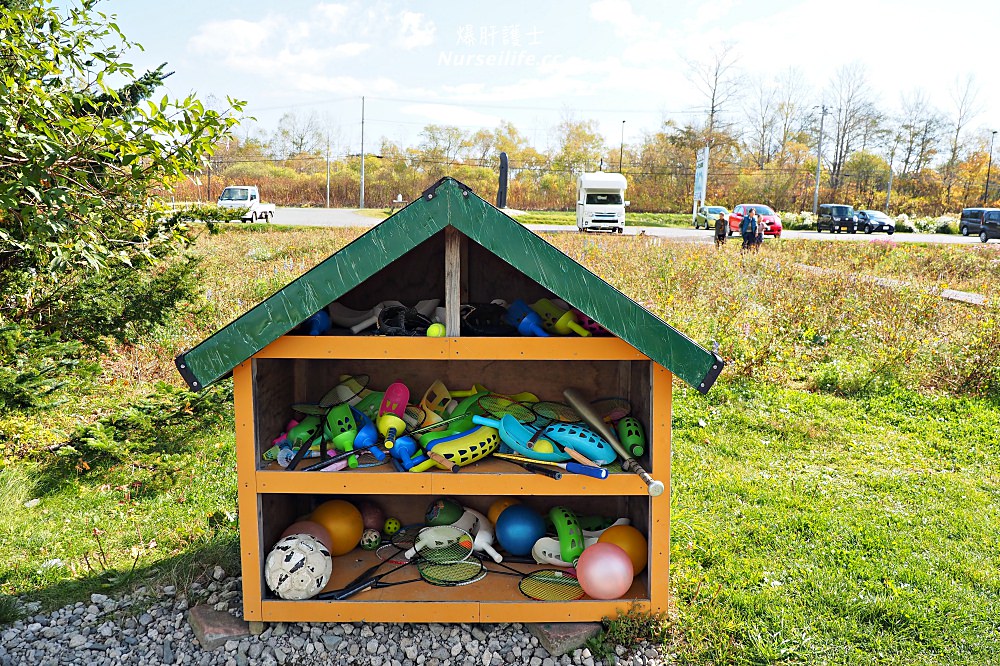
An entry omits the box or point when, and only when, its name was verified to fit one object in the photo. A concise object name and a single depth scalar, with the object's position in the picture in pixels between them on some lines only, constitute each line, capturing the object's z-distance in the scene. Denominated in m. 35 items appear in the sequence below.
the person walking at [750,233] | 19.08
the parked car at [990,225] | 28.19
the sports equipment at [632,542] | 3.86
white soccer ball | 3.59
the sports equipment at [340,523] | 4.17
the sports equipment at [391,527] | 4.46
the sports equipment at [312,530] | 3.98
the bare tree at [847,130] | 55.06
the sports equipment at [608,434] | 3.34
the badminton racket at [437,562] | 3.82
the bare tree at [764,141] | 57.03
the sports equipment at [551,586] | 3.69
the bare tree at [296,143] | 53.16
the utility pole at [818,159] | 47.92
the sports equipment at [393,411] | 3.87
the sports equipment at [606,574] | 3.60
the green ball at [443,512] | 4.38
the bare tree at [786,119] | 56.59
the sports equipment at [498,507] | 4.46
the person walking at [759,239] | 18.87
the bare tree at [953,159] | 51.50
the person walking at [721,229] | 20.05
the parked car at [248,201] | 26.55
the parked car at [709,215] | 35.34
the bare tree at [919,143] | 53.78
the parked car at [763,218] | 27.50
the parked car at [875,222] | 33.66
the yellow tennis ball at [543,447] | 3.70
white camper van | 27.02
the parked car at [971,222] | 31.86
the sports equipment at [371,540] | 4.28
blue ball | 4.09
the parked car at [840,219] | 34.16
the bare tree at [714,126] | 54.84
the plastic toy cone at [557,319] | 3.64
